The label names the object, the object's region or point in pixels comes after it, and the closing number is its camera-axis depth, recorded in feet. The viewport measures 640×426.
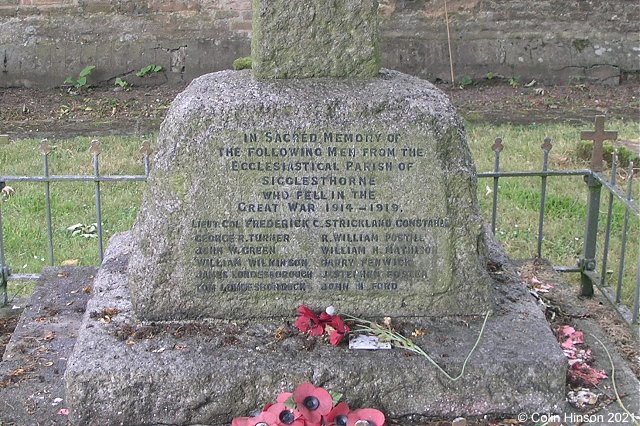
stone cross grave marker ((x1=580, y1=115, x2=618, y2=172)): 15.39
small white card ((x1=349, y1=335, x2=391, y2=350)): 10.96
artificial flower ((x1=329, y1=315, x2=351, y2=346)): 10.96
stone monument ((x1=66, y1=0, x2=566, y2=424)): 10.68
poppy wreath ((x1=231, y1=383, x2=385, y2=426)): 10.09
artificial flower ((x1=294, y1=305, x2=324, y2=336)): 11.29
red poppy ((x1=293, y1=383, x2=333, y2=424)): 10.14
